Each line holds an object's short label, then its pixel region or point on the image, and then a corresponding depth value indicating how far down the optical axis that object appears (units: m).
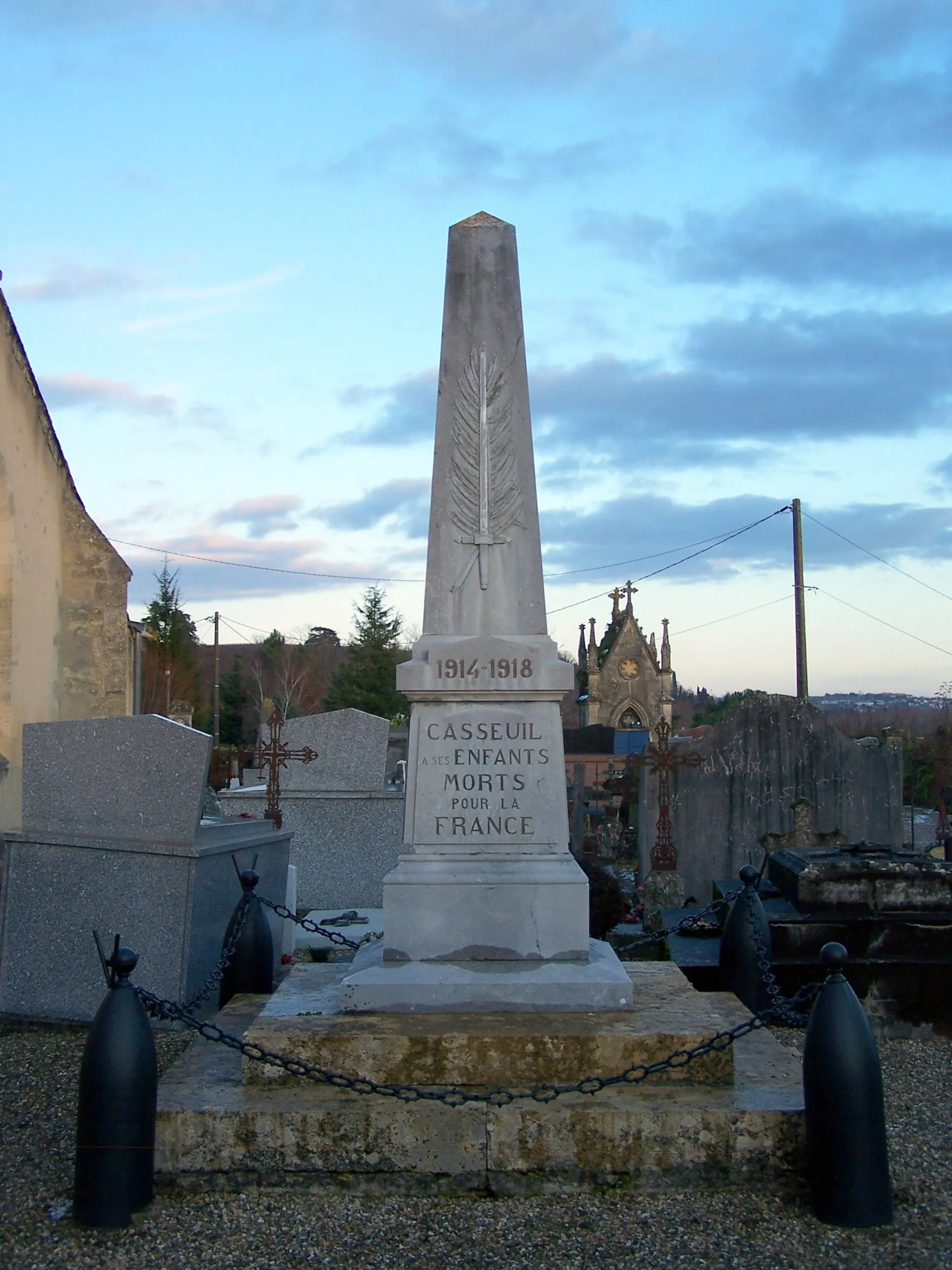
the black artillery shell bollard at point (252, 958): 5.89
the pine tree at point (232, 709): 44.75
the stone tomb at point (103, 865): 6.21
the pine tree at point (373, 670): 37.53
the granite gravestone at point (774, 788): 11.34
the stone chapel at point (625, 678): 50.12
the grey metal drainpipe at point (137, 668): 18.90
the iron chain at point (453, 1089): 4.04
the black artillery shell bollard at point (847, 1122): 3.75
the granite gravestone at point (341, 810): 11.24
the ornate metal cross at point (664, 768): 10.75
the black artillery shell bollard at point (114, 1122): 3.74
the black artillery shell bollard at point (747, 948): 5.92
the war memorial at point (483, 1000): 4.05
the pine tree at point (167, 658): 40.44
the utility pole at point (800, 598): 21.58
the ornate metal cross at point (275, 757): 11.29
